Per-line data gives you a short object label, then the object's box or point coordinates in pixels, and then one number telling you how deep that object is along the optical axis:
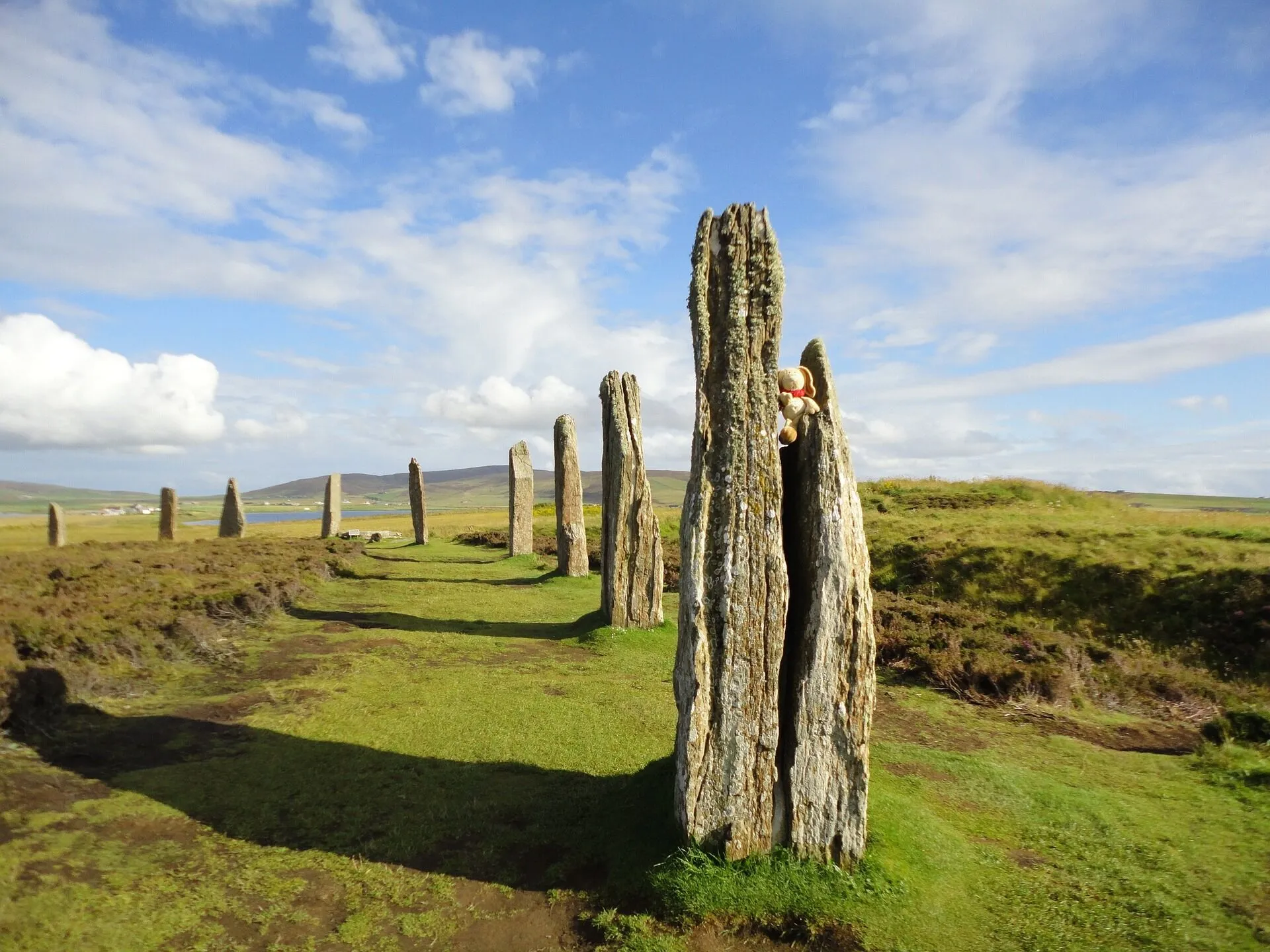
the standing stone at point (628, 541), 14.76
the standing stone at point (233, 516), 35.06
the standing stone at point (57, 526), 33.34
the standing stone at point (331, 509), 38.69
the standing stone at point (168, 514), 34.16
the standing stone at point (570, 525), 21.95
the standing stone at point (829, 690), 6.11
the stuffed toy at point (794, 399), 6.79
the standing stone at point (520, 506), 27.48
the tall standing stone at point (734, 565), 6.19
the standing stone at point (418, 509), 35.47
